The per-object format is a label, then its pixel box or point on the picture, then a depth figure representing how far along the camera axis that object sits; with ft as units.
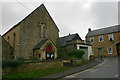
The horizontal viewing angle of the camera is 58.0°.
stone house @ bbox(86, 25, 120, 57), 97.24
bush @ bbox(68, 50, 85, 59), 61.85
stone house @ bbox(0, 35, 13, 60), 51.13
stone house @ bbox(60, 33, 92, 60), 71.20
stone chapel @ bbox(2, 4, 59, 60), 62.21
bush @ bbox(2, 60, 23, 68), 32.19
